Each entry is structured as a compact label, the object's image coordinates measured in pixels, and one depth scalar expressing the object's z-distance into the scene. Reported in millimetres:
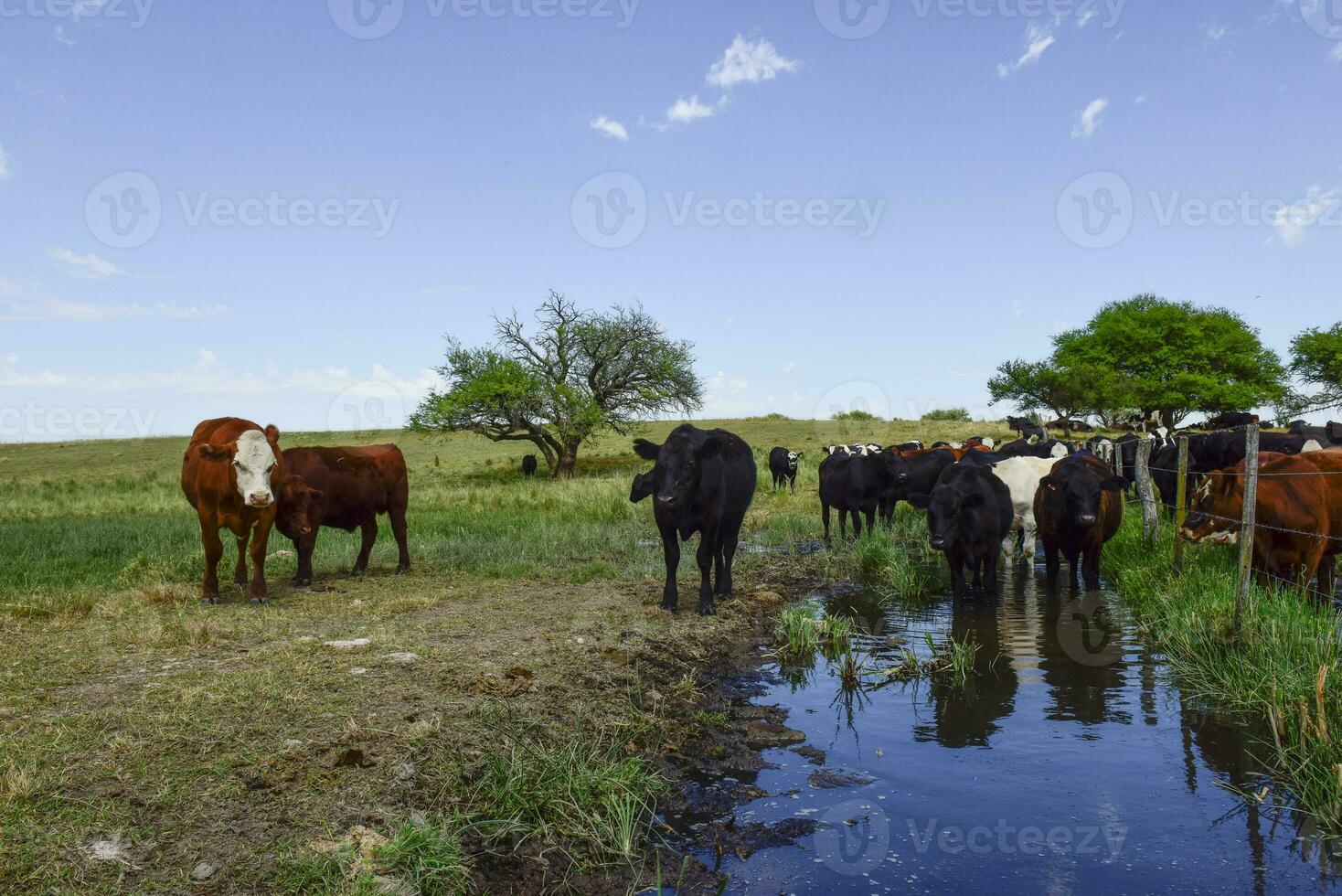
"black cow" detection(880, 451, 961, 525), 16547
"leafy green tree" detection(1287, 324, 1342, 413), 58094
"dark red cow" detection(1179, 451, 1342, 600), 8078
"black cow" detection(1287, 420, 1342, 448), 19391
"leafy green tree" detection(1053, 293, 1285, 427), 56062
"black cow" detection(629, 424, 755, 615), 9195
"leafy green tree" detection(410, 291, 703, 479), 39094
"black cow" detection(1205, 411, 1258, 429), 36181
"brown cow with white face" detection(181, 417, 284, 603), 9328
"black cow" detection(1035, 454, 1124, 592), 10359
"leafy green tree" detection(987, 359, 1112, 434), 55188
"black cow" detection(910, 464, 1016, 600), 9984
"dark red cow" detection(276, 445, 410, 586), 10633
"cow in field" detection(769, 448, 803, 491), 26875
